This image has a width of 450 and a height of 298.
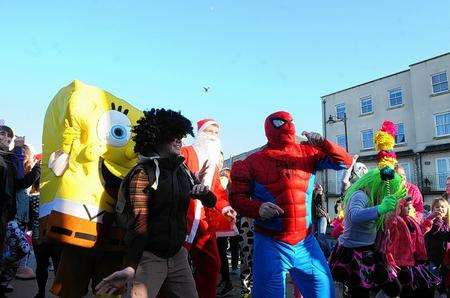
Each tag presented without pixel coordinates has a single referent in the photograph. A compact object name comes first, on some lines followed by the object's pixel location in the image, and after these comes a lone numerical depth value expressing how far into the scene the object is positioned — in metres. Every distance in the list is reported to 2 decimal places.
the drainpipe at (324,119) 33.44
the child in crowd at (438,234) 5.82
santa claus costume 4.23
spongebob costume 3.63
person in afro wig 2.75
